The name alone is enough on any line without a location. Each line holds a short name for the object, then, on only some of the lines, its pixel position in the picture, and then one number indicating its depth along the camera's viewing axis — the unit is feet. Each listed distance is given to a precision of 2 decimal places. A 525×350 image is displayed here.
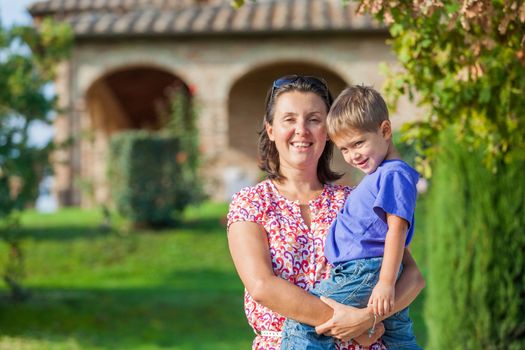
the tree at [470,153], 13.91
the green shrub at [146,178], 44.57
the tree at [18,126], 31.83
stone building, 58.34
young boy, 9.09
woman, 9.14
